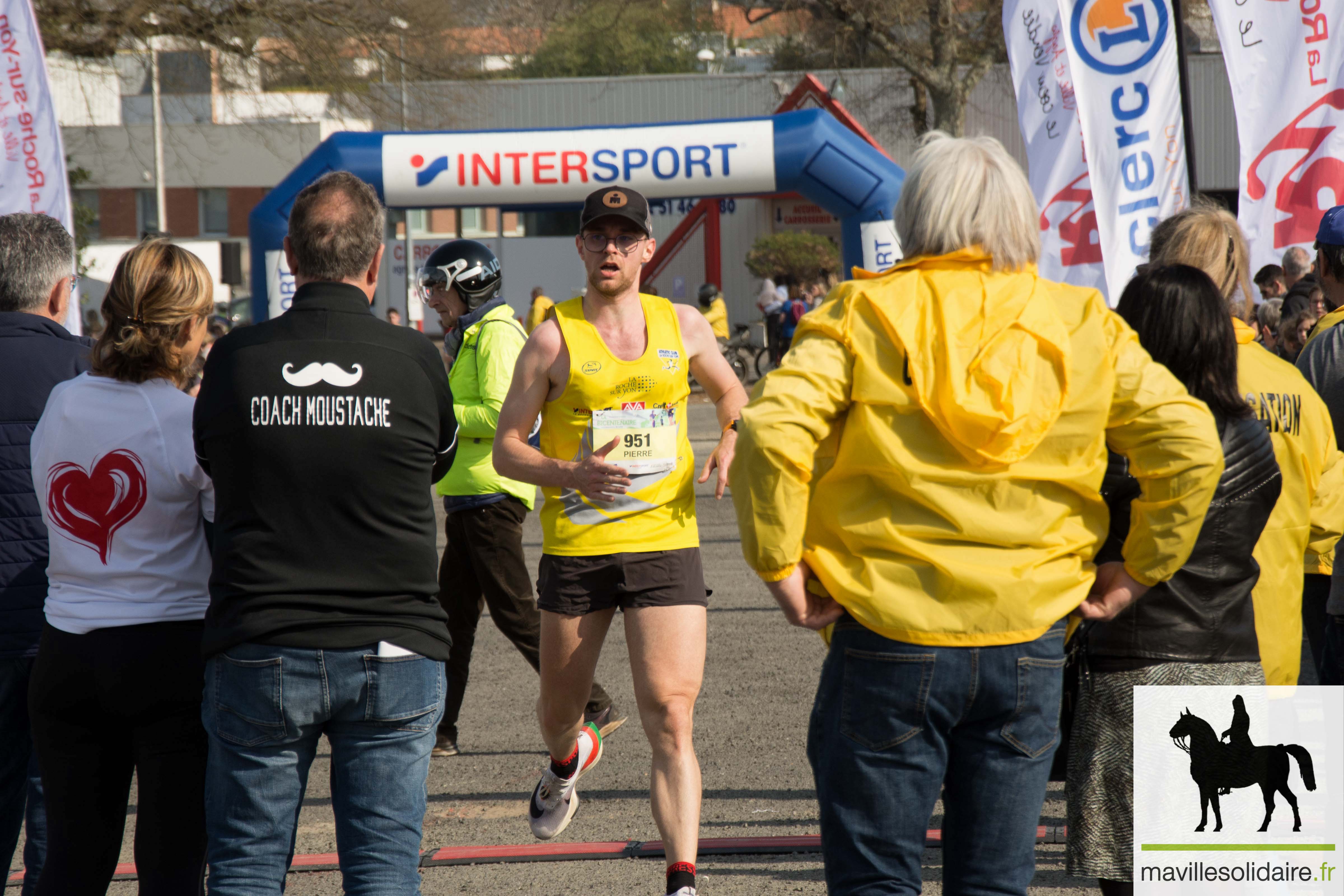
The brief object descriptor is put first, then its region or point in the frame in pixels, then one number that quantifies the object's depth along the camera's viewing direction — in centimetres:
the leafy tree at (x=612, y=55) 11537
